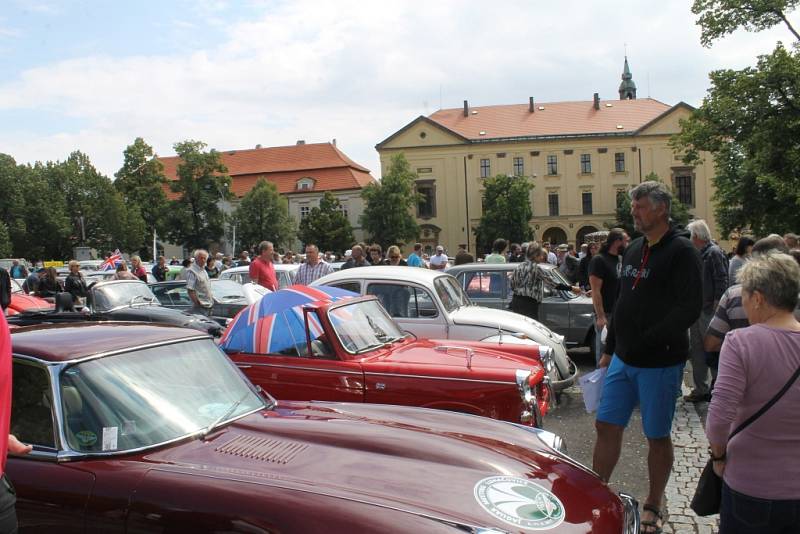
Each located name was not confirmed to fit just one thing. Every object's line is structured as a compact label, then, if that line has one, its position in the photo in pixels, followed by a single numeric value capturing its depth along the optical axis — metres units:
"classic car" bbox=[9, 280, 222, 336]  10.10
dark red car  2.64
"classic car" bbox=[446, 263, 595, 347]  10.70
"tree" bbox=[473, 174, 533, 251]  64.50
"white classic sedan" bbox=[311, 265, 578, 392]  7.88
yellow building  70.82
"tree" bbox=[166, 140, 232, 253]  62.91
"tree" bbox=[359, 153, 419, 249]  65.56
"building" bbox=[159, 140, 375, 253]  75.44
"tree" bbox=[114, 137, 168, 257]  65.25
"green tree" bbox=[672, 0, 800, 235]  27.09
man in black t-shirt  7.44
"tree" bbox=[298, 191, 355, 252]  64.38
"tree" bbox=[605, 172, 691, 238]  64.00
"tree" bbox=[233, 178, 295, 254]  63.66
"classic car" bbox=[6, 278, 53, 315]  12.48
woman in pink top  2.67
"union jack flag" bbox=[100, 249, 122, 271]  21.68
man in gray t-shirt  11.11
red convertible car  5.28
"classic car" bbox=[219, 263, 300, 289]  15.05
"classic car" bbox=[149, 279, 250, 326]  12.56
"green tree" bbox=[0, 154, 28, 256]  63.28
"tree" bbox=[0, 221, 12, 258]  59.22
